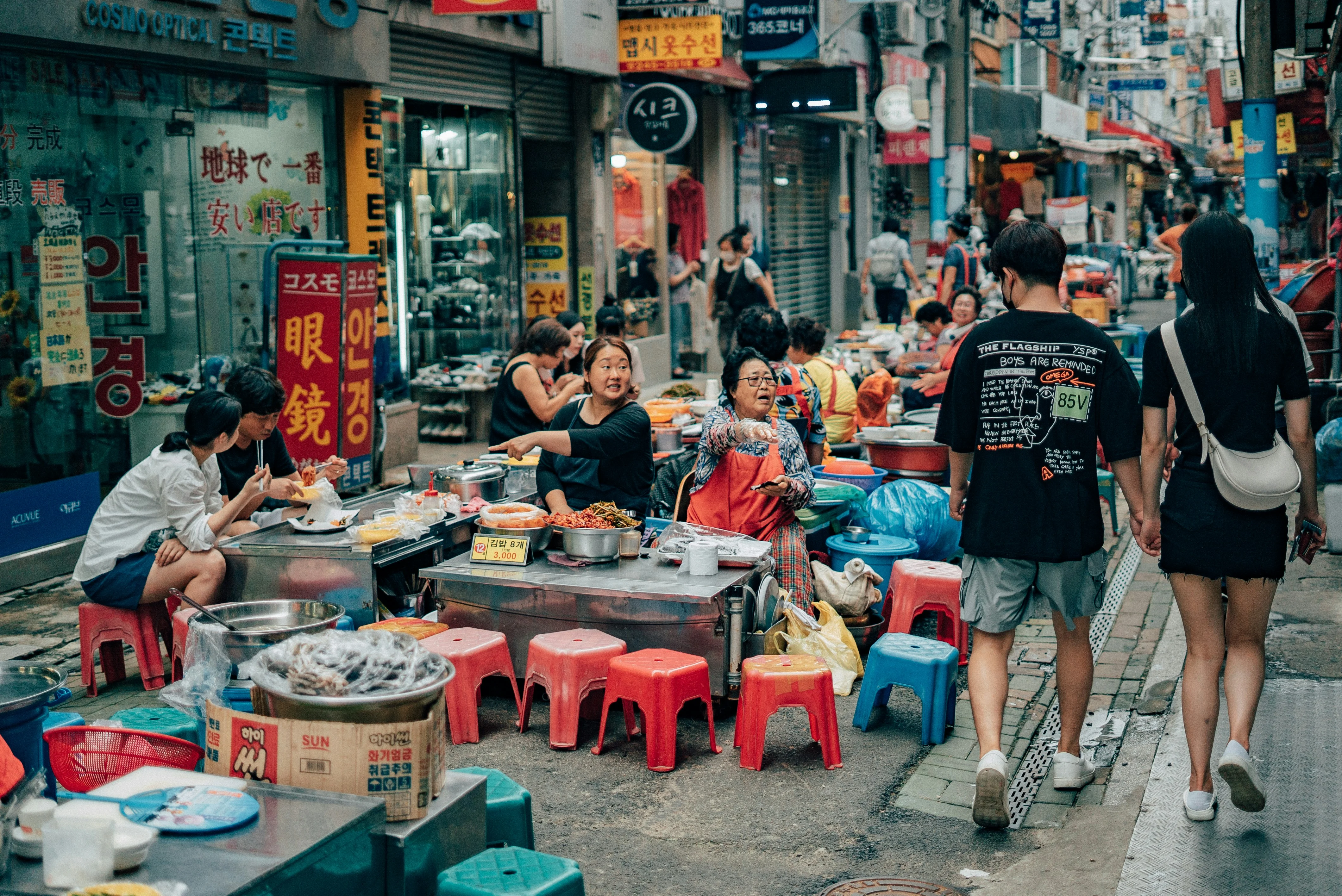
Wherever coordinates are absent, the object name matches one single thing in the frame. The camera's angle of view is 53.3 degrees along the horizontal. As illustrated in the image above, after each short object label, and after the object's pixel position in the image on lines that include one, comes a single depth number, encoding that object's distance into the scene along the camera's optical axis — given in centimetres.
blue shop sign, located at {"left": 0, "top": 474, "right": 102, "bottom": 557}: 809
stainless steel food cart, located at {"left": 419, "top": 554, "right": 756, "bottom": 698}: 582
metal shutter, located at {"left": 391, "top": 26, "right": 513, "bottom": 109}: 1232
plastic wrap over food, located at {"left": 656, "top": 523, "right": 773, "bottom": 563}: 617
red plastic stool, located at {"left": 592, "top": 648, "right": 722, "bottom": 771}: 539
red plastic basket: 385
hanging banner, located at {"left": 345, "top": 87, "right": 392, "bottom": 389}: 1138
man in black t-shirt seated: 656
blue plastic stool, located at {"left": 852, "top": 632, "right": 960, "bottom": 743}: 567
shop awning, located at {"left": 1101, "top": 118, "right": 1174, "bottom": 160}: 4031
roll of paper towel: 601
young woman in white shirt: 614
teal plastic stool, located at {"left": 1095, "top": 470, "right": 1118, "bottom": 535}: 942
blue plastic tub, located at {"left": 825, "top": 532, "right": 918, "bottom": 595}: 717
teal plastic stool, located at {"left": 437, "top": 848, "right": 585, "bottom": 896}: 348
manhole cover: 432
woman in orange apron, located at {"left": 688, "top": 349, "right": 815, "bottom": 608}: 665
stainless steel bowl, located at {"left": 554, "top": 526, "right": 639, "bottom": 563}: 616
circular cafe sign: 1494
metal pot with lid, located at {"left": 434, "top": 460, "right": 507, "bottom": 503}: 752
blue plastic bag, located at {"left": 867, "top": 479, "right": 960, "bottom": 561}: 759
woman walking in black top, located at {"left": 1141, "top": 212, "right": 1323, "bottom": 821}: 439
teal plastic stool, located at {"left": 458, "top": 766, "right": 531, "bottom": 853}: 409
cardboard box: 358
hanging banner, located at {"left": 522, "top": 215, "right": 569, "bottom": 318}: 1534
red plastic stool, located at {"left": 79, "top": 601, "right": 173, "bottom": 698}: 625
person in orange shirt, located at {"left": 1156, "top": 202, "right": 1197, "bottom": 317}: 1285
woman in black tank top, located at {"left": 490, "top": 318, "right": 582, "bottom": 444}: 842
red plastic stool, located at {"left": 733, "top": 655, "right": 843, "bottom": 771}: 538
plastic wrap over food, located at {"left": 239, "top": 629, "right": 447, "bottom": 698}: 364
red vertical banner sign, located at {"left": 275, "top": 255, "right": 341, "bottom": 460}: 873
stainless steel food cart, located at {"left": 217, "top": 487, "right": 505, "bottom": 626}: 628
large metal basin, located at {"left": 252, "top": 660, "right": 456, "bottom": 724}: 359
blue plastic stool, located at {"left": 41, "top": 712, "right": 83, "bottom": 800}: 384
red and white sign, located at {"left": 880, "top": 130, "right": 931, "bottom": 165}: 2630
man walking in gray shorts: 459
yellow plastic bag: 627
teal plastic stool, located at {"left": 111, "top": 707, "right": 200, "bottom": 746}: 430
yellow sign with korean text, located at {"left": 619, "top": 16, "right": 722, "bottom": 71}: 1501
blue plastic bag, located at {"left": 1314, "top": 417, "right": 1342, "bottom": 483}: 675
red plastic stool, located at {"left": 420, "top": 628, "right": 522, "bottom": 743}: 571
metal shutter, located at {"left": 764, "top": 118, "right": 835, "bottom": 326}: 2219
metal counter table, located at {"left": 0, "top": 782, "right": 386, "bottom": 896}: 308
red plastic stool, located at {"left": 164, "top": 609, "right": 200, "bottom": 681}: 595
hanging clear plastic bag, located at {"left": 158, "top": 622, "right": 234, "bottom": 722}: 471
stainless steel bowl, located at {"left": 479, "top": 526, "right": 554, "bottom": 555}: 628
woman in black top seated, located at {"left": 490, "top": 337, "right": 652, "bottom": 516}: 668
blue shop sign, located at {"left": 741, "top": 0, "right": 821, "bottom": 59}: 1698
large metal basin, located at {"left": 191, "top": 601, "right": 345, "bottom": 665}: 544
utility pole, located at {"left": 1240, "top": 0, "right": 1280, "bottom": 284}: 1037
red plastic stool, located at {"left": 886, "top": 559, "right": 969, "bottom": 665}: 666
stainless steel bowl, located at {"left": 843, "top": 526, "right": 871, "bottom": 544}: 736
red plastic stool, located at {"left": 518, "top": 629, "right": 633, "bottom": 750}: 561
